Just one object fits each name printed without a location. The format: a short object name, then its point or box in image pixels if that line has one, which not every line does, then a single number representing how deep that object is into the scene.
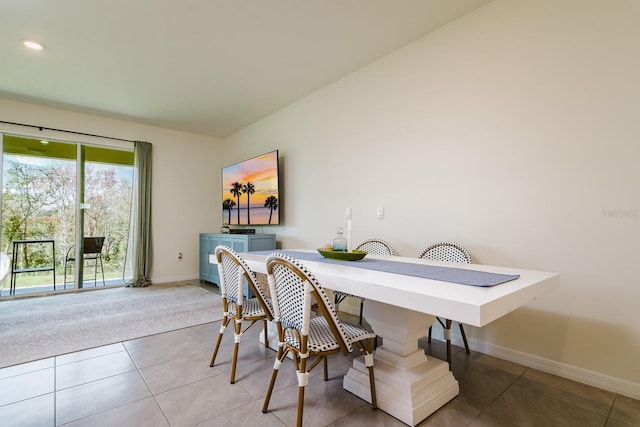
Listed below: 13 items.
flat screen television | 4.42
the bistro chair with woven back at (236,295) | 1.88
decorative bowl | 2.14
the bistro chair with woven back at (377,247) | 2.90
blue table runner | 1.42
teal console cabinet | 4.34
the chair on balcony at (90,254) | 4.55
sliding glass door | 4.20
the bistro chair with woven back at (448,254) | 2.29
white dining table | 1.12
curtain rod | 4.16
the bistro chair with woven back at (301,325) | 1.42
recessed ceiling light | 2.77
